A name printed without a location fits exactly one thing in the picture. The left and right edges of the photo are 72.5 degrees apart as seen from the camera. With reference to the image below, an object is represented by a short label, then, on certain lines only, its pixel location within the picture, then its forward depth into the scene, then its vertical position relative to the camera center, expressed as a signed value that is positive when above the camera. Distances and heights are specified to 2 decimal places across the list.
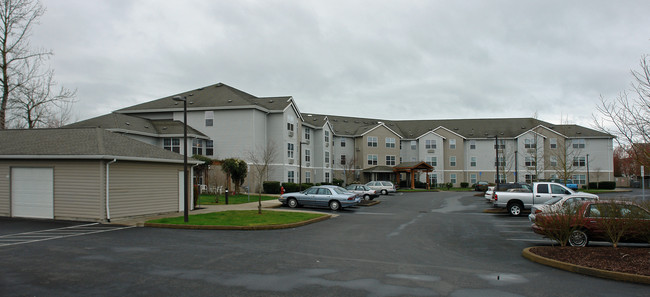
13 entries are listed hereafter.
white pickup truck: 23.33 -1.78
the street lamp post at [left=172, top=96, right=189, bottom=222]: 17.39 -0.85
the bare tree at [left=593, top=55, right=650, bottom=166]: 9.56 +0.57
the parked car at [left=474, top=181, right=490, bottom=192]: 54.67 -2.83
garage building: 18.05 -0.36
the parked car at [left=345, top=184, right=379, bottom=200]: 34.94 -2.09
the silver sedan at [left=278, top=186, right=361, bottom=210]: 25.88 -1.95
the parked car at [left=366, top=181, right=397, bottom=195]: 46.34 -2.31
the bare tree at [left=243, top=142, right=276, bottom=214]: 41.03 +0.85
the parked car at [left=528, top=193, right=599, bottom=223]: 12.46 -1.42
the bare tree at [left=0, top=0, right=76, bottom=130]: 34.25 +6.80
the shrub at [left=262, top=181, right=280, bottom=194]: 40.28 -1.92
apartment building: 41.47 +3.09
